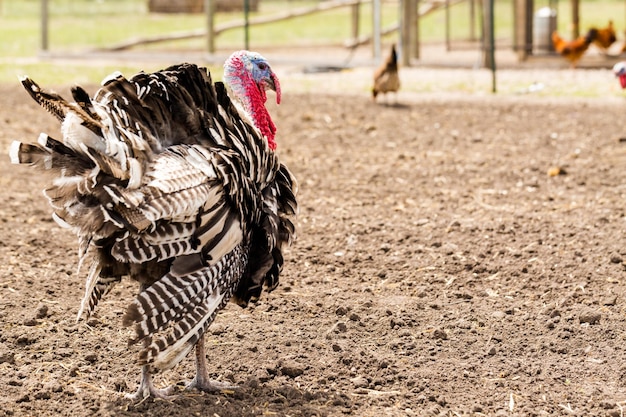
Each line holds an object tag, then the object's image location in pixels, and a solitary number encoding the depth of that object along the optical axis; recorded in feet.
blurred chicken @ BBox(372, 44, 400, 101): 42.37
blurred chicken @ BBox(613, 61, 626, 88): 42.57
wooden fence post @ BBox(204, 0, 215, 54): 60.64
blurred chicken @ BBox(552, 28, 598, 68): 55.88
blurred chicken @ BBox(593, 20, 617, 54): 61.67
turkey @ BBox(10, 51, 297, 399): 12.99
